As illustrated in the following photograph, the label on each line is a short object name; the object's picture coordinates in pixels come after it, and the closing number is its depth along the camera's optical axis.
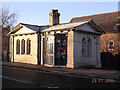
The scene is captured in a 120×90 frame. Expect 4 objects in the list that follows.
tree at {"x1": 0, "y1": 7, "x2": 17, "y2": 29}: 35.11
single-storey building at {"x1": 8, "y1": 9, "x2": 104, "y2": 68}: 15.53
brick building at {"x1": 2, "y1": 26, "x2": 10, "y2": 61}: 39.66
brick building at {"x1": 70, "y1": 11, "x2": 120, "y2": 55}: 31.26
